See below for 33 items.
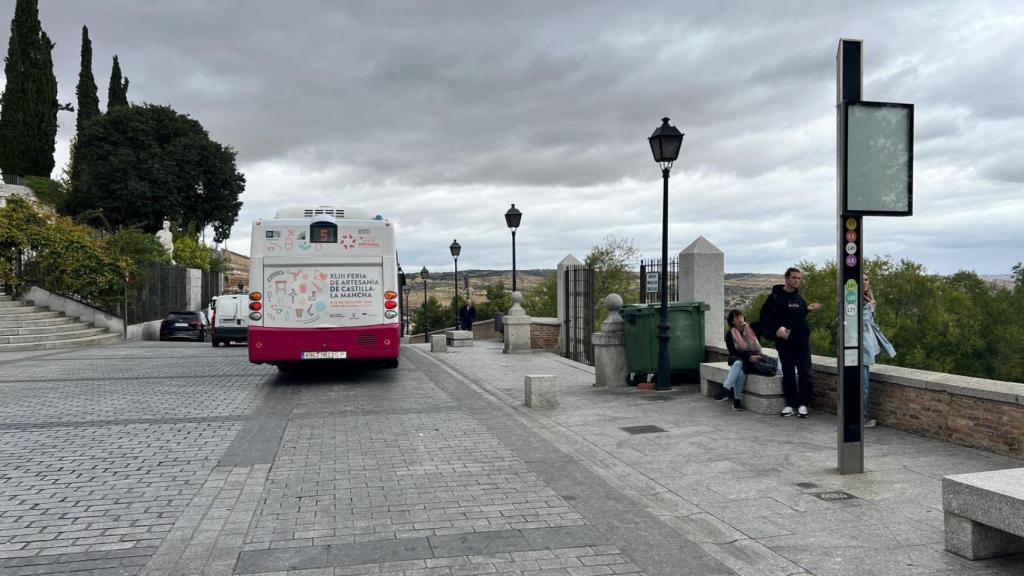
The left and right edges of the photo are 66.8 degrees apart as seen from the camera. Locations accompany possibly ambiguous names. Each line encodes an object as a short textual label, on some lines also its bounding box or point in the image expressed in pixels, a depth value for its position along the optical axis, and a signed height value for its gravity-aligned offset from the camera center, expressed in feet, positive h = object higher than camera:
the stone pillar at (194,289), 144.25 +0.21
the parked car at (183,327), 103.86 -5.00
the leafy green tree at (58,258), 86.02 +3.67
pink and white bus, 44.16 +0.03
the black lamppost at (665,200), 39.01 +4.88
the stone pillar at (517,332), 68.85 -3.55
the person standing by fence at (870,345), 27.53 -1.86
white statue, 147.84 +9.82
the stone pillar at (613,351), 41.29 -3.10
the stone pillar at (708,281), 41.42 +0.65
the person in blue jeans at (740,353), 32.60 -2.54
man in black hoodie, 29.45 -1.51
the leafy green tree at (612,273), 156.35 +4.17
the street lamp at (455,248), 114.73 +6.46
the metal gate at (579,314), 64.75 -1.93
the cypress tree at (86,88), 192.65 +50.48
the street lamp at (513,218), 76.33 +7.28
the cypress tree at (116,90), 198.59 +51.38
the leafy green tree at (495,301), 242.58 -2.87
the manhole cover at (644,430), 28.78 -5.13
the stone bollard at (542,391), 34.71 -4.46
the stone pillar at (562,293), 69.56 -0.07
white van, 85.66 -3.44
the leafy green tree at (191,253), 157.79 +7.86
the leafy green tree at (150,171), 165.17 +26.13
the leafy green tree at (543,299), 176.96 -1.64
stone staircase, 75.46 -4.29
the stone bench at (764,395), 31.35 -4.18
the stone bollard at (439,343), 71.77 -4.78
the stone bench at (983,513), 14.10 -4.08
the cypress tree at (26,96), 175.11 +44.12
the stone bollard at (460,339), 82.12 -5.02
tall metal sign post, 20.77 +2.86
